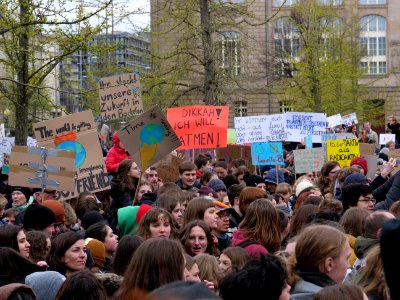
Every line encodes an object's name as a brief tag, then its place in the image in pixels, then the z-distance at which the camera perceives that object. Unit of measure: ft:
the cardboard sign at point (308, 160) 53.26
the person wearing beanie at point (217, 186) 39.91
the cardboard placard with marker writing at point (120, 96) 48.75
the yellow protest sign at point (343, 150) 51.80
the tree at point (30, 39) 54.54
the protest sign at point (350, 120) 86.84
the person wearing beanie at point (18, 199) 37.47
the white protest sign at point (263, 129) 60.49
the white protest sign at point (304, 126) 66.49
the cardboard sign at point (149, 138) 37.50
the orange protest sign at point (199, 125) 54.70
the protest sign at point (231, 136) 86.69
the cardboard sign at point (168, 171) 45.50
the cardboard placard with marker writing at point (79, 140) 38.60
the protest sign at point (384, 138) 87.75
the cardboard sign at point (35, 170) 35.50
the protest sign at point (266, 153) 58.65
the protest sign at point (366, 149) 59.57
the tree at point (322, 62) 151.02
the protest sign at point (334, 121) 85.51
